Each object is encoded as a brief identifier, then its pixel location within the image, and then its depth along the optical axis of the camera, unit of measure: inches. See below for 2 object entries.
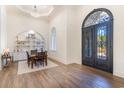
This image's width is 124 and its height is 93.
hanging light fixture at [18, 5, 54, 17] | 172.1
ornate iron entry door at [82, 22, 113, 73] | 116.6
